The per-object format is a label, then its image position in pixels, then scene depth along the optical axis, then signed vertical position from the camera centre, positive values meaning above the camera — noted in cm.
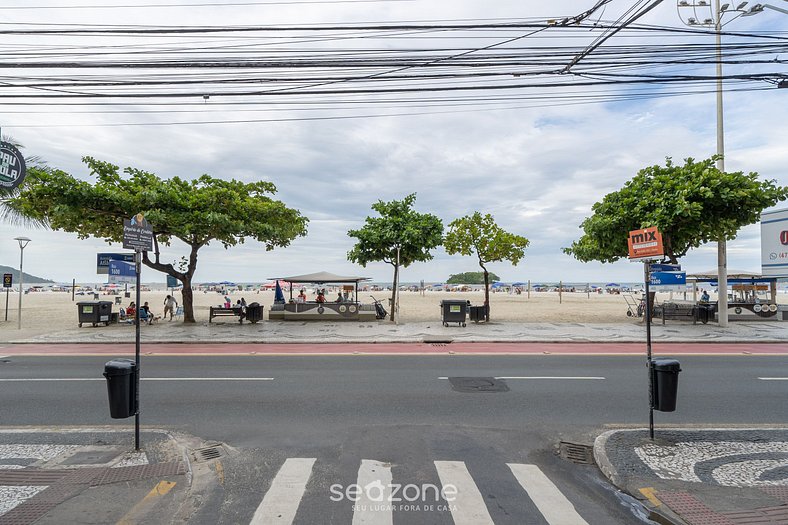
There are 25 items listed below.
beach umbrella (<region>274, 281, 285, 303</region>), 2705 -117
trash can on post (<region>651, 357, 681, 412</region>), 621 -146
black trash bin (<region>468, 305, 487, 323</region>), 2253 -178
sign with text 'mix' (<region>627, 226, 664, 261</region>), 617 +47
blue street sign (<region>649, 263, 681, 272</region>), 2040 +49
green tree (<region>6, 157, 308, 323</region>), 1839 +298
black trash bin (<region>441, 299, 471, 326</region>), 2083 -152
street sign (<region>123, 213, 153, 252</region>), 619 +59
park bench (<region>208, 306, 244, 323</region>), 2252 -171
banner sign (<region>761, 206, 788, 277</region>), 839 +65
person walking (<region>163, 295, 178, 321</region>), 2480 -147
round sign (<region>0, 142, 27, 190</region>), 481 +118
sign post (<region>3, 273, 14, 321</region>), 2350 -17
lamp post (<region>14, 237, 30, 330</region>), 2286 +162
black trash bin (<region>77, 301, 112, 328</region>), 2083 -160
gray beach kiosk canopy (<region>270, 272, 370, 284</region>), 2594 -4
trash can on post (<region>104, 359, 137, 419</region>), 589 -144
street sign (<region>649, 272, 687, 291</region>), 2027 -9
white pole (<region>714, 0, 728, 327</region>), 2114 +60
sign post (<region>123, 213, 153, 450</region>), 615 +53
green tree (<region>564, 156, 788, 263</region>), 1936 +322
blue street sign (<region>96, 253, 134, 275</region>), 2262 +90
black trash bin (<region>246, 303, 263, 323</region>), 2232 -171
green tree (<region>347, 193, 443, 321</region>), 2329 +210
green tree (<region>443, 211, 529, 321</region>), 2508 +200
